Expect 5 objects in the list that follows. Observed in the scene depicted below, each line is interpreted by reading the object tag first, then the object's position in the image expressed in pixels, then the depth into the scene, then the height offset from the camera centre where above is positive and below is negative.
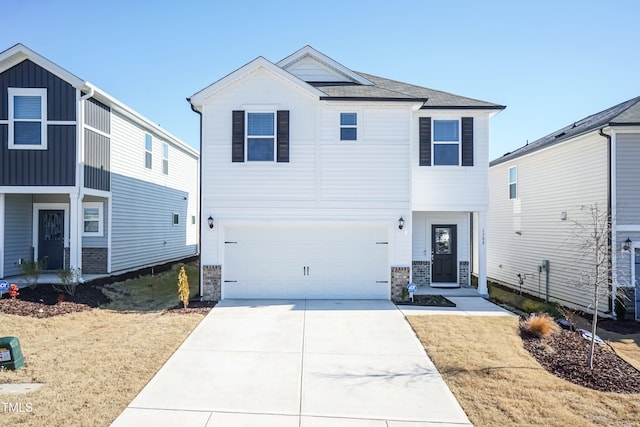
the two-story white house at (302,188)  11.34 +1.00
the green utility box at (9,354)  5.75 -2.04
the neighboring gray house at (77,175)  11.38 +1.53
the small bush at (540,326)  7.97 -2.18
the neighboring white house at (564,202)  10.58 +0.70
